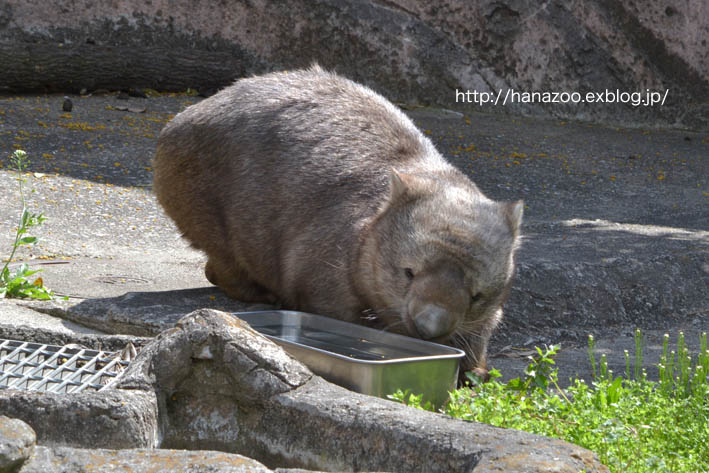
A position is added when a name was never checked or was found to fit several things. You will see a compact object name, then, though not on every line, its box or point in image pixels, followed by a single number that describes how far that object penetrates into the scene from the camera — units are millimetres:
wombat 7633
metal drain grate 5937
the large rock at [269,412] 4801
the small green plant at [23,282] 9245
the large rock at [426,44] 20312
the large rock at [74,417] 4715
